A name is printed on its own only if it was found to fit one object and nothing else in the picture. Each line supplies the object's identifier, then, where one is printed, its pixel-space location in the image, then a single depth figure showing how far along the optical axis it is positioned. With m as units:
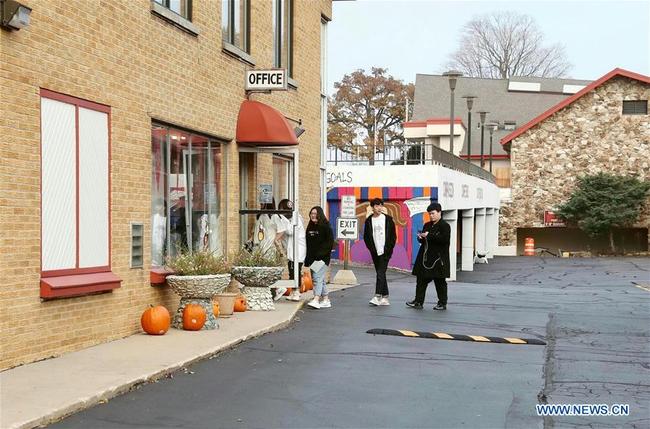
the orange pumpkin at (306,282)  16.22
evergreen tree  42.22
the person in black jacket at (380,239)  14.33
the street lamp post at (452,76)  30.05
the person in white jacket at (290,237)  14.47
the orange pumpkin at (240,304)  12.77
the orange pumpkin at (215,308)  11.64
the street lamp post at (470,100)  35.51
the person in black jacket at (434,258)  13.86
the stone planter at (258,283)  12.81
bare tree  68.44
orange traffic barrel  44.19
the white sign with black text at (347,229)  19.69
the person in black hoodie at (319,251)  14.06
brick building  8.16
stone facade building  44.19
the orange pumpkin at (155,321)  10.20
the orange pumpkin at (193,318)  10.67
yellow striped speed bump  10.84
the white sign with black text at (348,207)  20.23
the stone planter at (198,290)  10.70
